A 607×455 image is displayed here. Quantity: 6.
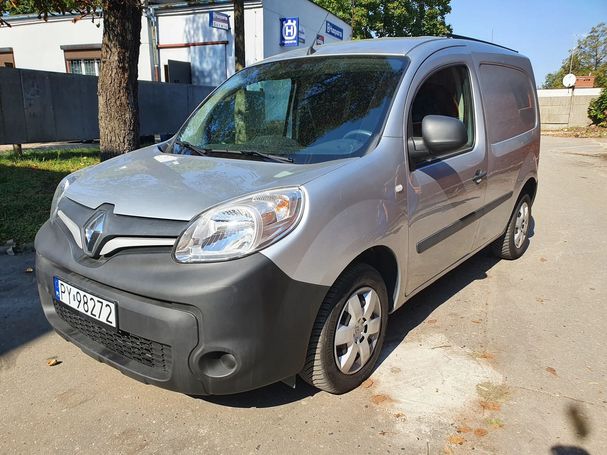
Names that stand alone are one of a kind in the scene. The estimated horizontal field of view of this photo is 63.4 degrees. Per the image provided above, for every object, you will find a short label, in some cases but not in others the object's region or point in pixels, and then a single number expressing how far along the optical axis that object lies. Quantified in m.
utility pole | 10.23
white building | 16.86
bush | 26.12
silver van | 2.13
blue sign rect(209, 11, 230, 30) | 15.14
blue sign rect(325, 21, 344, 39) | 20.76
